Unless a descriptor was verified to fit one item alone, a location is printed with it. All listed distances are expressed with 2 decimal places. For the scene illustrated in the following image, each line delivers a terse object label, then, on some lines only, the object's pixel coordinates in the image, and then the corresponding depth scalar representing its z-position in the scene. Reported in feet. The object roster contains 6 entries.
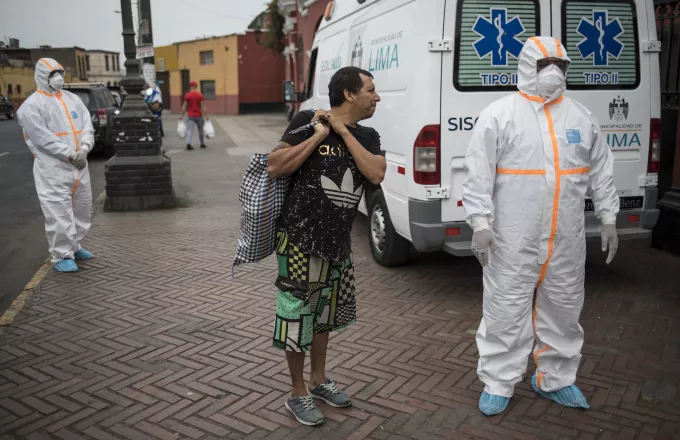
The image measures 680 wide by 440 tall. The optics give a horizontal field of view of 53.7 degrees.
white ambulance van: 16.37
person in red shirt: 55.26
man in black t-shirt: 10.48
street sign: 47.42
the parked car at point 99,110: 50.96
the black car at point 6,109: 88.84
